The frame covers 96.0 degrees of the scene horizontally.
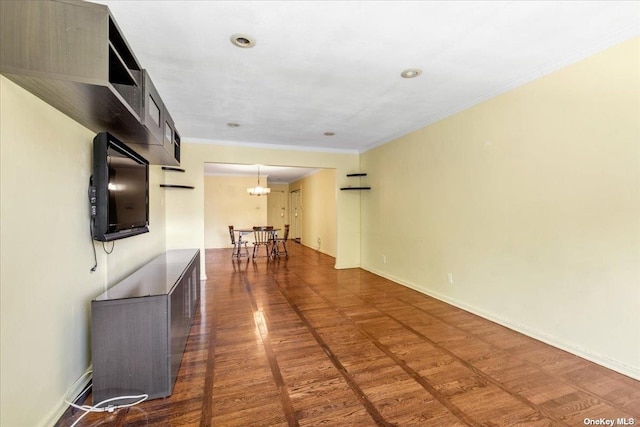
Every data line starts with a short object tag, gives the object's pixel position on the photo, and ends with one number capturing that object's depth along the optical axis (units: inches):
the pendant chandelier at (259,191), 334.0
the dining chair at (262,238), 294.0
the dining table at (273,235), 292.0
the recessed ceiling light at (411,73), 103.6
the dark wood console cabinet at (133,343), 73.3
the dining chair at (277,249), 304.5
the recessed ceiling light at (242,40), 82.8
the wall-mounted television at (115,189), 81.4
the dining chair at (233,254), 300.1
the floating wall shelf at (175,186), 185.9
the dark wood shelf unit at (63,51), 48.6
